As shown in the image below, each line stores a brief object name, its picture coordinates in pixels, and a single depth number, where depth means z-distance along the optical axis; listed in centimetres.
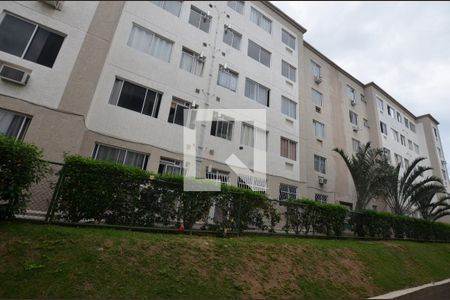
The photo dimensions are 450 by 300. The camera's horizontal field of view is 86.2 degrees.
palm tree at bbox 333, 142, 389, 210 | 1521
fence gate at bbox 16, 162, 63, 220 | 581
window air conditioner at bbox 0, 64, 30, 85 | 813
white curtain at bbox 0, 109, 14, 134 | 803
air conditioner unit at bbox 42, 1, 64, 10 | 952
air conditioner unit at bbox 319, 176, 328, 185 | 1756
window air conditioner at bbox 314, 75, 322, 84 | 2096
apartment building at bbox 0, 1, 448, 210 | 887
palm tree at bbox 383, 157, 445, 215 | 1736
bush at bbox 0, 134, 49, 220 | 507
